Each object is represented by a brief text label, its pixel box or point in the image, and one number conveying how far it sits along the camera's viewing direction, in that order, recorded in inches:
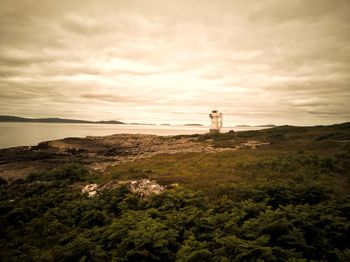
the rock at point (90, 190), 641.1
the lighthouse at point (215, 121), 2677.2
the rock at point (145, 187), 594.6
